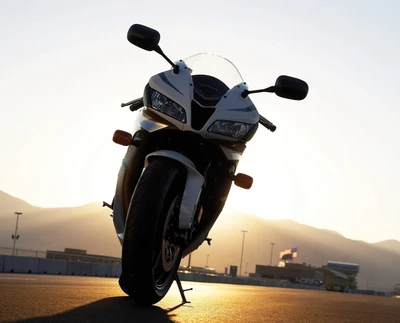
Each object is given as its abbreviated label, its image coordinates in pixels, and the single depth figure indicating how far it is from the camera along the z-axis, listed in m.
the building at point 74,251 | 121.12
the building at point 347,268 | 136.30
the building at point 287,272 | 166.25
